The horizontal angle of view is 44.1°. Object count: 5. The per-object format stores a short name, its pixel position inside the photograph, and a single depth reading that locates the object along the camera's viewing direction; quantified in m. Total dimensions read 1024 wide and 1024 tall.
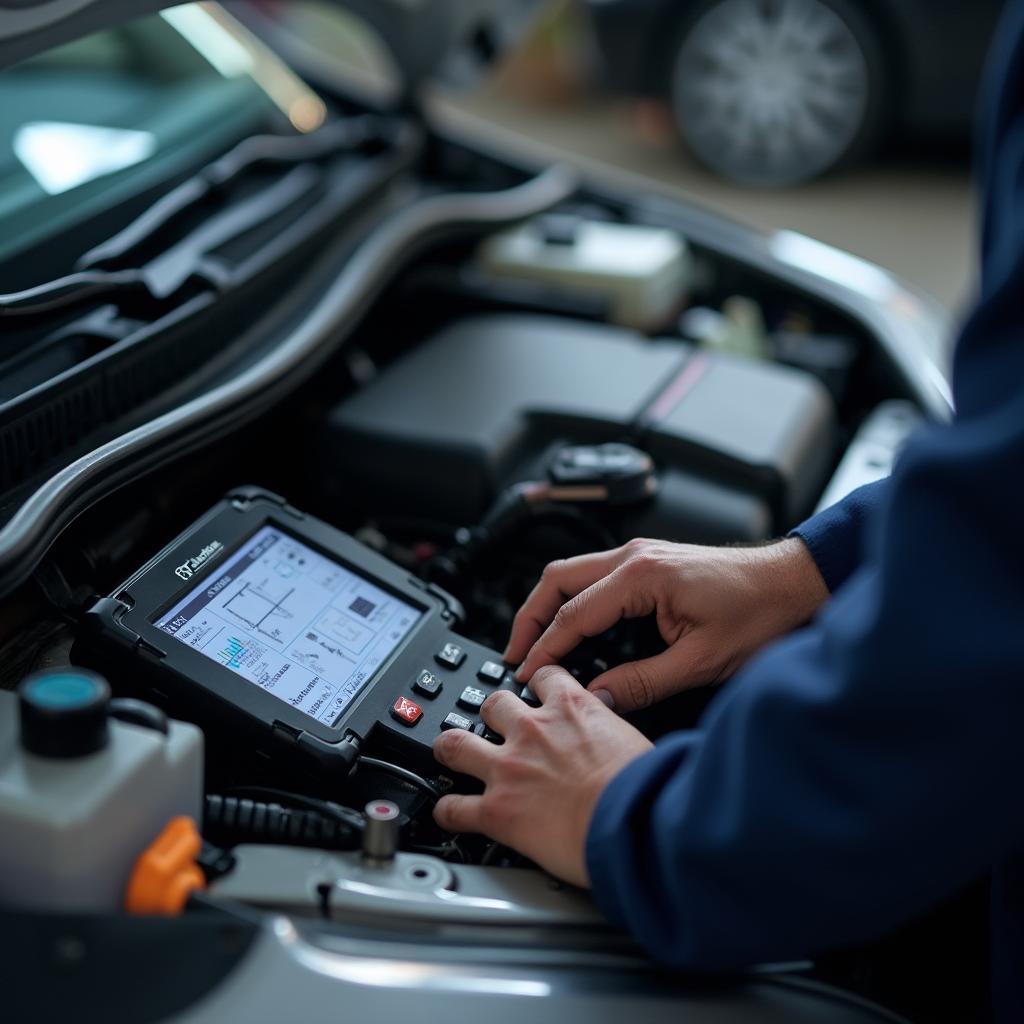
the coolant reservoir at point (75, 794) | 0.68
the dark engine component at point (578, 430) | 1.22
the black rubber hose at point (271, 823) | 0.83
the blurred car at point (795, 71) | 3.73
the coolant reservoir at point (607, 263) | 1.67
